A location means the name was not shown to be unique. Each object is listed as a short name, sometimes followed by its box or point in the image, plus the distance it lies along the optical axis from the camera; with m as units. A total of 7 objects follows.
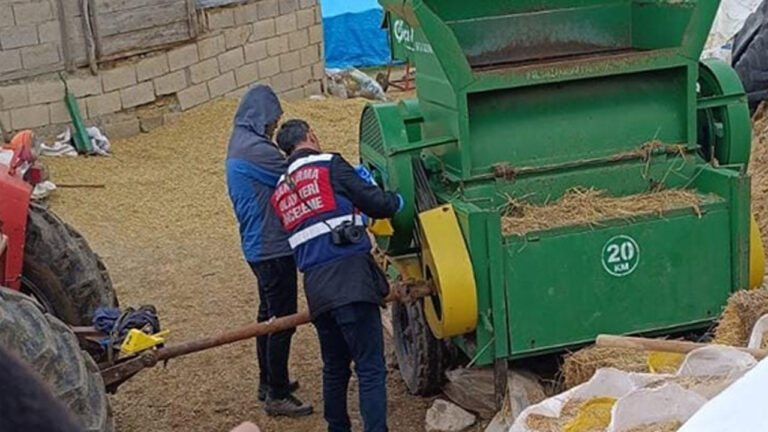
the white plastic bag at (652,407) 3.94
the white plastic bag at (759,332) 4.49
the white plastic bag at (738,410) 2.27
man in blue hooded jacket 5.91
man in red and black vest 5.15
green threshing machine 5.20
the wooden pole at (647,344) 4.59
